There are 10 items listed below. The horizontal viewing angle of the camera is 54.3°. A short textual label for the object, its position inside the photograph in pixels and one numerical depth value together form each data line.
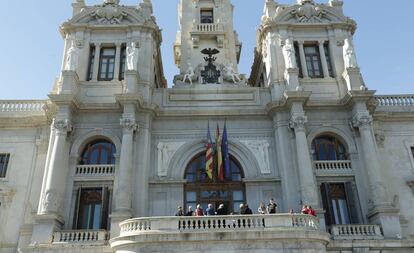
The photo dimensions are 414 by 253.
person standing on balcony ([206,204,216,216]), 19.28
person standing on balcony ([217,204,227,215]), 19.35
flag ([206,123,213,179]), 23.00
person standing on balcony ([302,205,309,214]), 19.41
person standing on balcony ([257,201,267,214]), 19.34
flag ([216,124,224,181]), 22.97
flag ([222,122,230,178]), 23.28
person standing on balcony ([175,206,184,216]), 19.61
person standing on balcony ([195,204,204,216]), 19.17
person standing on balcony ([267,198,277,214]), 19.35
